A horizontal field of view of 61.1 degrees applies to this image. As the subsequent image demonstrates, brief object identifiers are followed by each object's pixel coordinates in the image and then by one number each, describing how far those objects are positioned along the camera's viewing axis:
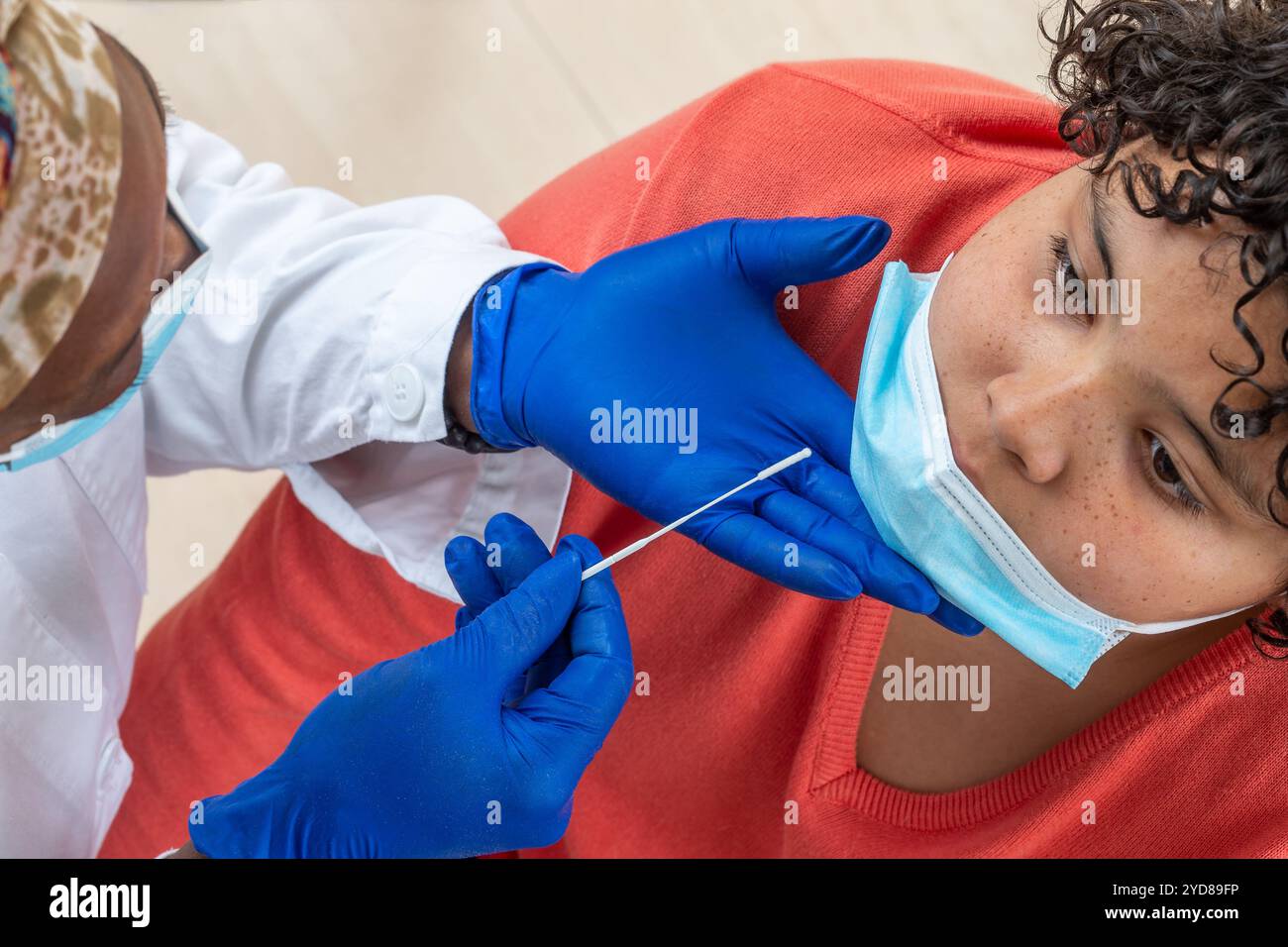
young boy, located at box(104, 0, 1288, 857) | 0.74
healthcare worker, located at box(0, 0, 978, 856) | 0.86
